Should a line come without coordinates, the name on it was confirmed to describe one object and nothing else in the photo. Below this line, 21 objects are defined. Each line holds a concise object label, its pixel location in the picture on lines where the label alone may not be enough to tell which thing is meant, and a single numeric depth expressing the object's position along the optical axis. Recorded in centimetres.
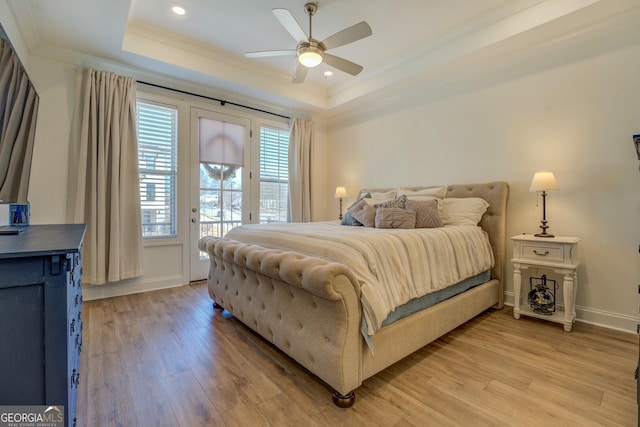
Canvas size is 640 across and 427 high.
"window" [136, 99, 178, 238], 359
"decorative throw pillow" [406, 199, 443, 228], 288
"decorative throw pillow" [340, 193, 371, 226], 313
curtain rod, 364
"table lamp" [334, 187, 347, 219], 478
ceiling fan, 227
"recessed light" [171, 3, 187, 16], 276
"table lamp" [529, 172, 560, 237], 256
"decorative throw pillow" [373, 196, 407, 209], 300
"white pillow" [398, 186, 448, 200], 335
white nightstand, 247
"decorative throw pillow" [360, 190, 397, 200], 371
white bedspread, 167
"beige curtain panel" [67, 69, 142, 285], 311
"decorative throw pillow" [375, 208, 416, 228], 278
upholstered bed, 150
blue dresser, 94
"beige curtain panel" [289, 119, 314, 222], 490
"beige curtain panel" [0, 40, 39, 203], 144
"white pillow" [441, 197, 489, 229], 302
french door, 397
